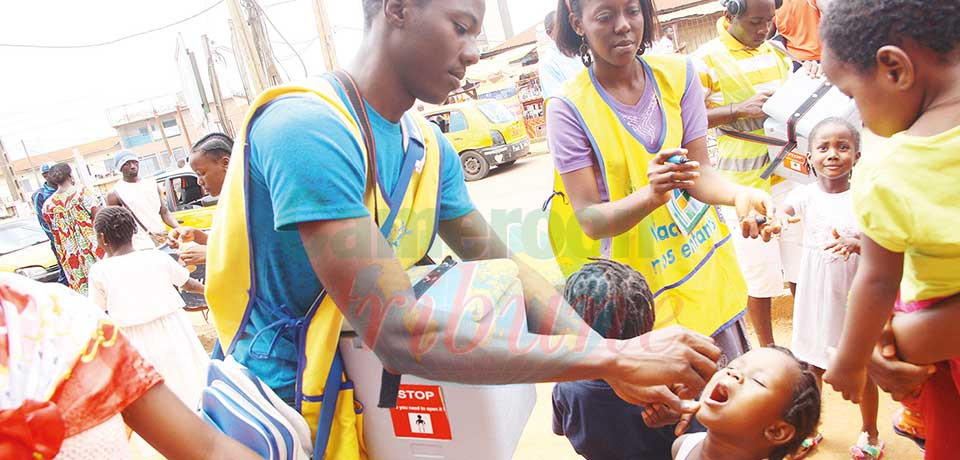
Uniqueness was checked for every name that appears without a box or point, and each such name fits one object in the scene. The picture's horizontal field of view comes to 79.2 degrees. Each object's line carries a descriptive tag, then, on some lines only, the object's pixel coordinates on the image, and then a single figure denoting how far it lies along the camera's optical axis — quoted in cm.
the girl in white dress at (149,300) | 376
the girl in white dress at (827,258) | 261
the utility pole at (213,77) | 991
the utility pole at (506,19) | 4150
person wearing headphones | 325
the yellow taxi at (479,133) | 1360
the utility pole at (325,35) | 1275
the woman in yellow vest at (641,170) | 204
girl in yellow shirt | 116
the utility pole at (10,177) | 2035
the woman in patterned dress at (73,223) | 580
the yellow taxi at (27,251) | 742
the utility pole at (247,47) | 927
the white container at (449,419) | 134
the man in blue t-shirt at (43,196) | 611
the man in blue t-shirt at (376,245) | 112
